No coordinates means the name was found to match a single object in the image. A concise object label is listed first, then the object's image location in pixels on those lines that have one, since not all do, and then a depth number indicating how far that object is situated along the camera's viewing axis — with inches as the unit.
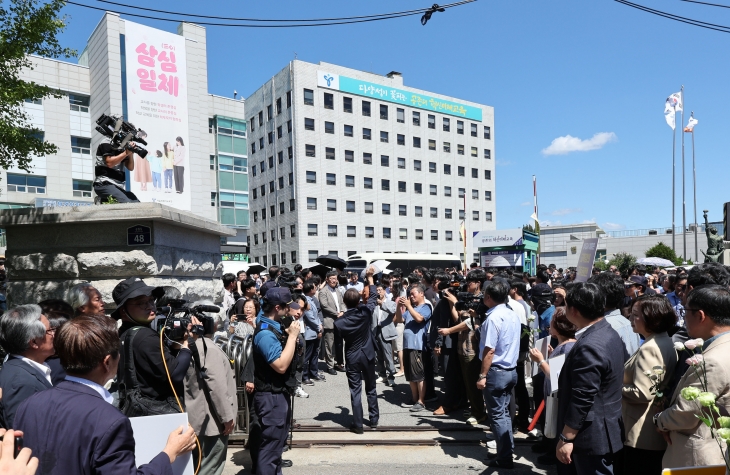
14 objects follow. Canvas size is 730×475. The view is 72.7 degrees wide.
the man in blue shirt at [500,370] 214.8
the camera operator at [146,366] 138.0
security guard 176.9
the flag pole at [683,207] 1631.2
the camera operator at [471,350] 274.1
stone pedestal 211.5
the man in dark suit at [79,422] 76.8
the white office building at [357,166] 1921.8
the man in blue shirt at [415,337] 308.2
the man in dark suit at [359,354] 262.2
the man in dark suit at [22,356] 111.1
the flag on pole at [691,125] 1498.5
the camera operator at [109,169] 230.5
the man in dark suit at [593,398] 133.9
